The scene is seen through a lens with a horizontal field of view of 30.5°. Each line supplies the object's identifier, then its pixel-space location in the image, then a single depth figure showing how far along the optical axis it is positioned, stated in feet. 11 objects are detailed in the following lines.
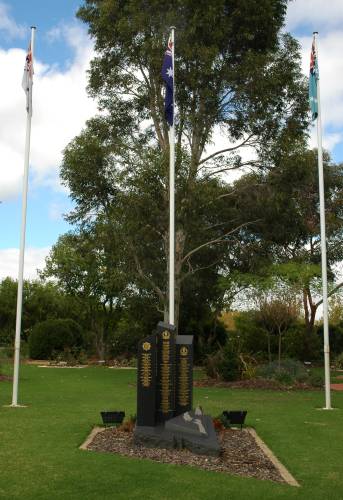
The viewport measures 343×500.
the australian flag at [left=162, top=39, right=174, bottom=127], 49.06
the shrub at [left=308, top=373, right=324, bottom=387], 71.97
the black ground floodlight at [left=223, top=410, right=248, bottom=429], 40.09
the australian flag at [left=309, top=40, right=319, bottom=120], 54.85
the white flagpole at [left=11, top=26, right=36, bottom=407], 48.80
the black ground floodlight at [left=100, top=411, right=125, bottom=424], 38.47
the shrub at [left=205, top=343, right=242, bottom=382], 75.20
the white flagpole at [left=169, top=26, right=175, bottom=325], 43.29
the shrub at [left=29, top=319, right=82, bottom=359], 114.83
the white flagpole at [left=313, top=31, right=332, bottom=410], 51.52
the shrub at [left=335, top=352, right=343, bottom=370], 111.24
